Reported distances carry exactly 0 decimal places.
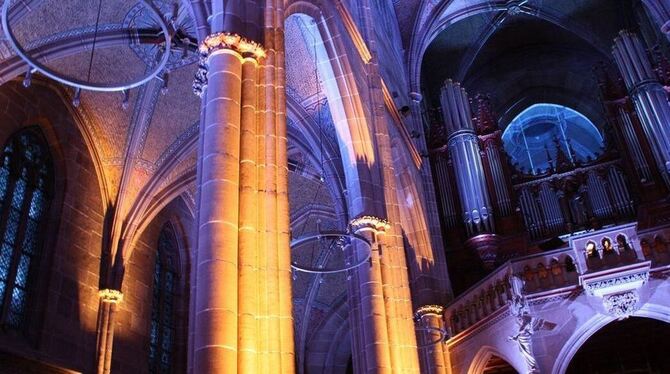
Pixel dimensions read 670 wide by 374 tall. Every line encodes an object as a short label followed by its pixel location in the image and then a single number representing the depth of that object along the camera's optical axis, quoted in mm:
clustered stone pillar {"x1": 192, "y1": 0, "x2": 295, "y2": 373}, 6273
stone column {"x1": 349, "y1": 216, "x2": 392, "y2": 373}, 10148
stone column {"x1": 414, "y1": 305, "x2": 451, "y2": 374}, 13820
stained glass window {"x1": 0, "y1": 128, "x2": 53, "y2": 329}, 13203
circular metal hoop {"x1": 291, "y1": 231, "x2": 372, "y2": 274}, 9320
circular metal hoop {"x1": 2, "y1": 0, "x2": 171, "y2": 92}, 7762
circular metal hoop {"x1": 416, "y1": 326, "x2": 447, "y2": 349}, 13609
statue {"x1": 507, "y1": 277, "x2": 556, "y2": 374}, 12359
